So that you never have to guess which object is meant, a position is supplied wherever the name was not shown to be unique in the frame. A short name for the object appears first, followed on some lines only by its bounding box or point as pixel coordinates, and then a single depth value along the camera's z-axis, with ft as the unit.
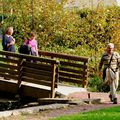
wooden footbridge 51.12
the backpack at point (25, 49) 57.35
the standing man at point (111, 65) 47.01
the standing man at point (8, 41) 58.23
